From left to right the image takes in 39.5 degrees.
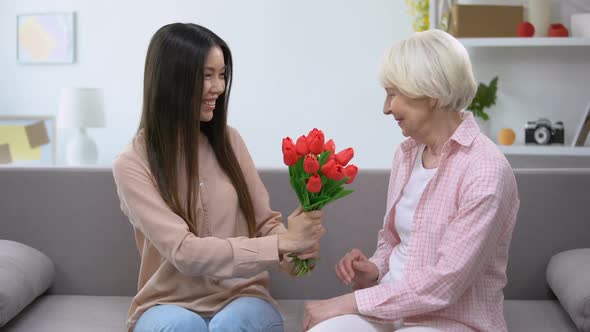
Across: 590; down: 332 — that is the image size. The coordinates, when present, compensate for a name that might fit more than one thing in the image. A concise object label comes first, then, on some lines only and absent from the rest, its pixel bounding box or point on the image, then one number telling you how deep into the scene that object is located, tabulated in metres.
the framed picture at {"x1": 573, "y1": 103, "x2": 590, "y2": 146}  4.07
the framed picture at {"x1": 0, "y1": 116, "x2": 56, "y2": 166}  5.82
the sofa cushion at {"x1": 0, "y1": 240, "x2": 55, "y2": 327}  2.29
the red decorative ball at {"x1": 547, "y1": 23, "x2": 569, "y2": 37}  4.13
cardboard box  4.18
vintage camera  4.18
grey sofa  2.59
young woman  2.02
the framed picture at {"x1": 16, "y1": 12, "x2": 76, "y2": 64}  5.87
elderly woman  1.82
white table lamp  5.37
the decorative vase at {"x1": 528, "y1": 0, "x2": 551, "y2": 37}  4.18
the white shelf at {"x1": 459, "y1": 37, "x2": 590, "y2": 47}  4.03
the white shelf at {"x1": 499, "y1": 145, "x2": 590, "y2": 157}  4.06
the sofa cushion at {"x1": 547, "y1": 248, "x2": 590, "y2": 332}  2.19
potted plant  4.25
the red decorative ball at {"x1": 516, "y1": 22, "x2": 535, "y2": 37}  4.11
